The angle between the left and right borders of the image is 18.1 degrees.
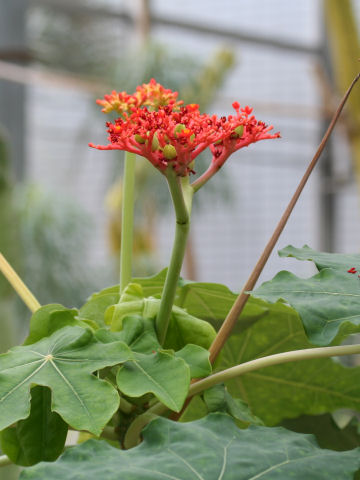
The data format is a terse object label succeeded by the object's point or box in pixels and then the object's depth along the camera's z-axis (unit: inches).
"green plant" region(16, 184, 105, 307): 191.7
